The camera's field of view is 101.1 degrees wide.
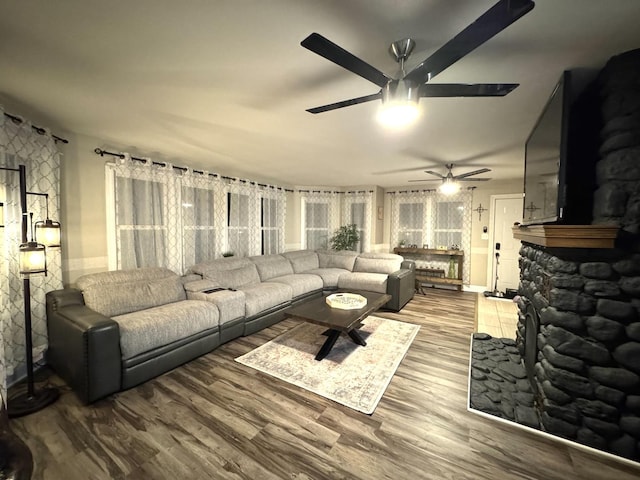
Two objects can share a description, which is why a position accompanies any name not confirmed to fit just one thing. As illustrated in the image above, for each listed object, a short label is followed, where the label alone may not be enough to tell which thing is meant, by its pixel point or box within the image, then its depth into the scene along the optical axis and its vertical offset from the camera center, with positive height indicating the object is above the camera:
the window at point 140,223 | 3.23 +0.01
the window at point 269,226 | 5.38 -0.02
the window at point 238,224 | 4.70 +0.01
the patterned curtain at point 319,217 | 6.34 +0.21
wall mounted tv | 1.69 +0.54
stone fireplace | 1.54 -0.50
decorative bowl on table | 3.13 -0.93
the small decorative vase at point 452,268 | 5.82 -0.92
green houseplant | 6.29 -0.30
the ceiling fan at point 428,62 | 0.94 +0.75
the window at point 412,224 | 6.27 +0.05
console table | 5.71 -1.01
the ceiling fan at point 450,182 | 4.02 +0.68
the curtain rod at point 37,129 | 2.21 +0.88
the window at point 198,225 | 3.96 -0.01
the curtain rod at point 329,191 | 6.25 +0.83
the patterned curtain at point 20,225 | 2.23 -0.03
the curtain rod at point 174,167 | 3.04 +0.82
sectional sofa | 2.11 -0.93
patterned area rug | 2.27 -1.41
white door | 5.37 -0.30
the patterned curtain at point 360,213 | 6.34 +0.31
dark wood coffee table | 2.66 -0.98
